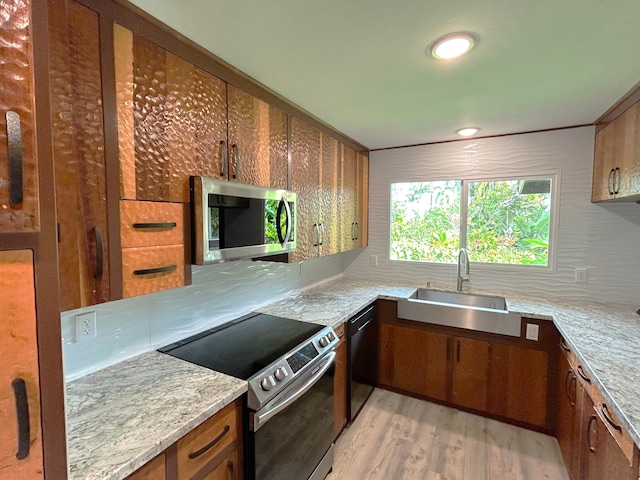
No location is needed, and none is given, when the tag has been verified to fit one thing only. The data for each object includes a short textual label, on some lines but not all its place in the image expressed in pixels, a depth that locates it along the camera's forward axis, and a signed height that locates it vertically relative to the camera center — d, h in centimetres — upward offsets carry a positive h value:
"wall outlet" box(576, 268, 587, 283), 248 -39
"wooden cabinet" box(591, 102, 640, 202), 174 +45
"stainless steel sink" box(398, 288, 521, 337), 225 -70
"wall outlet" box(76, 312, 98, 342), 127 -44
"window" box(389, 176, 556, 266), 266 +6
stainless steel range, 127 -76
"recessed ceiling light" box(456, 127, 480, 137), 251 +81
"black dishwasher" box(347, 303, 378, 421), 223 -106
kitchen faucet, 283 -40
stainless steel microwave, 130 +2
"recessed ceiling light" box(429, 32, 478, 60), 123 +78
